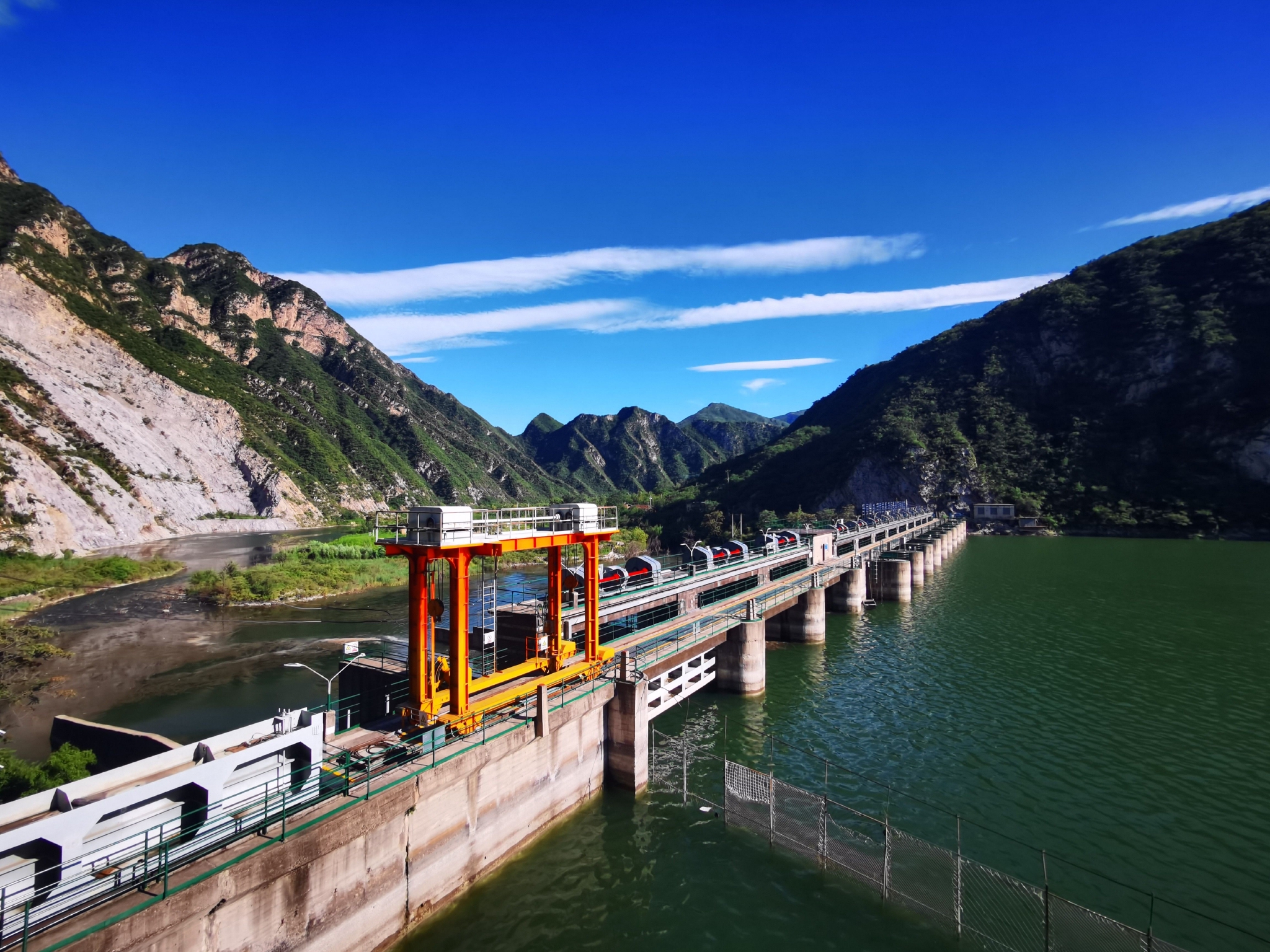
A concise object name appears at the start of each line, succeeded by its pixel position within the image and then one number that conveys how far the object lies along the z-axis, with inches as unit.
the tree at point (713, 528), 5674.2
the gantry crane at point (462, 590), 680.4
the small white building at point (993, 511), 5792.3
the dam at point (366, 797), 449.7
